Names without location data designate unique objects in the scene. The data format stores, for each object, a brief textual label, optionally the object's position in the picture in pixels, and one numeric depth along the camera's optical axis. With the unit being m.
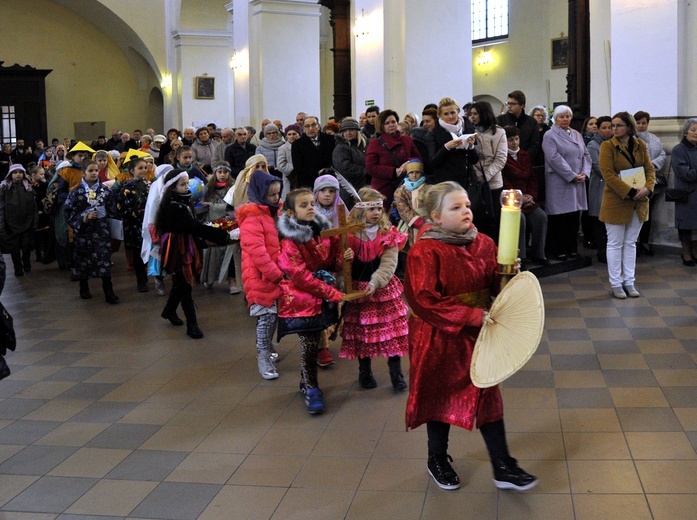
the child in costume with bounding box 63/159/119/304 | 9.34
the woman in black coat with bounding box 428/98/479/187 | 8.55
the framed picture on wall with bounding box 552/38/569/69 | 23.95
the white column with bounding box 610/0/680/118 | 10.28
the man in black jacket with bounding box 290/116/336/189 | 10.77
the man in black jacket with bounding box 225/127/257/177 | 12.88
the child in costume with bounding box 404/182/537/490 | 4.01
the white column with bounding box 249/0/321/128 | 17.89
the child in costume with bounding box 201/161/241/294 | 9.66
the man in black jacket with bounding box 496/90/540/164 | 9.85
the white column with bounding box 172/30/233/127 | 25.12
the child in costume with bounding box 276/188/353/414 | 5.52
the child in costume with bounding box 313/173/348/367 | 6.08
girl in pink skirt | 5.82
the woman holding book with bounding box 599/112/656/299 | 8.23
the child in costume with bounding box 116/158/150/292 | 9.93
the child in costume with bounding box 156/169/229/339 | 7.56
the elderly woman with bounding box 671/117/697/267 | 9.66
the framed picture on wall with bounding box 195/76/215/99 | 25.20
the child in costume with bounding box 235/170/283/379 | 6.11
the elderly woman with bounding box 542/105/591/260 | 9.73
